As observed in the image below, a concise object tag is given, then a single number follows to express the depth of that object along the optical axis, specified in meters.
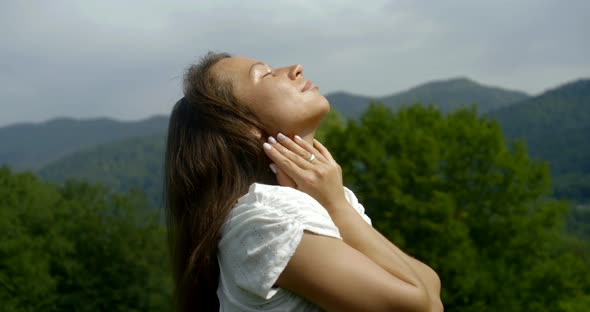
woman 2.09
